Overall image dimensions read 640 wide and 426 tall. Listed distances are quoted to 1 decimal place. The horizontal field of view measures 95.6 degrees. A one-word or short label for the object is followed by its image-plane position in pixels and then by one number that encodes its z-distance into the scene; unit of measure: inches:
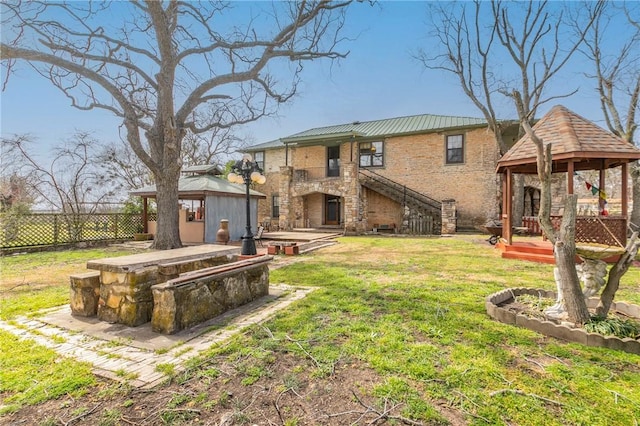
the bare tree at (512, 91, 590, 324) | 126.3
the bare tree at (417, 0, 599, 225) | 514.0
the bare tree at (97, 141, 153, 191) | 812.0
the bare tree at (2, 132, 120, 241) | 508.7
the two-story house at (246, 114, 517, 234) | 637.9
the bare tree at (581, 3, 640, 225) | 534.9
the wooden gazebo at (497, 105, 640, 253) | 274.2
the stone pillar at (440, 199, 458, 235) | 602.2
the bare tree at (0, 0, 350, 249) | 370.9
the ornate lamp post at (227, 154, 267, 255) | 317.1
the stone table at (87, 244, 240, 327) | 141.7
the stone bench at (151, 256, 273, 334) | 132.4
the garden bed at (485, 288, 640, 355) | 112.6
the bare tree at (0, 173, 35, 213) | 470.0
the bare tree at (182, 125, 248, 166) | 1000.2
